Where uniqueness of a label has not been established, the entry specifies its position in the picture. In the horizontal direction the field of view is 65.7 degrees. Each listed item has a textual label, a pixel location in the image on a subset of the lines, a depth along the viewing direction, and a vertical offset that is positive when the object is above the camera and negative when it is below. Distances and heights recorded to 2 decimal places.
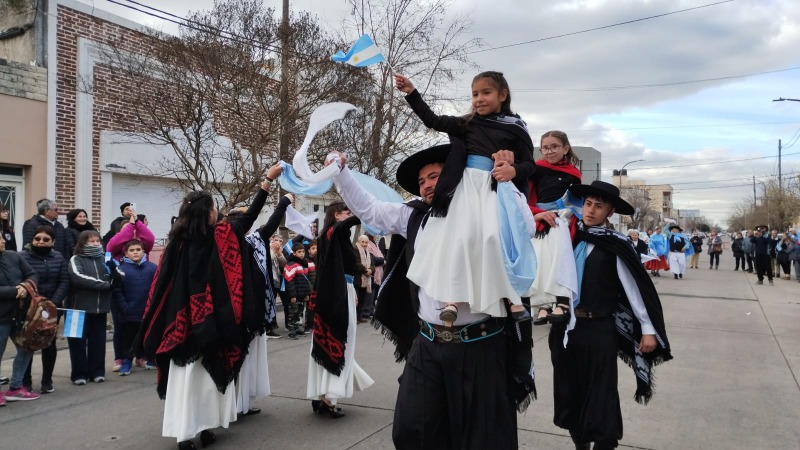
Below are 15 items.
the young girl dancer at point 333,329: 5.29 -0.84
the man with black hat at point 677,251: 21.86 -0.71
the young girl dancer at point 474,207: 2.69 +0.11
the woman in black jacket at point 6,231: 8.44 +0.04
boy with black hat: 3.84 -0.64
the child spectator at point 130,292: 7.31 -0.70
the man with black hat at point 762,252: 20.27 -0.71
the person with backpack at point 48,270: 6.48 -0.40
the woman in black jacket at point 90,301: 6.88 -0.77
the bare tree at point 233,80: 10.86 +2.84
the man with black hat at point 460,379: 2.84 -0.69
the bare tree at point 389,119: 14.97 +2.86
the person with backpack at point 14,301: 6.01 -0.66
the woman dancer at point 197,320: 4.48 -0.63
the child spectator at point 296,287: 10.01 -0.88
